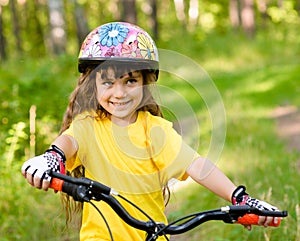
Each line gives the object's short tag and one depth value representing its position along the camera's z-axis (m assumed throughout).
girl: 3.51
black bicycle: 2.64
